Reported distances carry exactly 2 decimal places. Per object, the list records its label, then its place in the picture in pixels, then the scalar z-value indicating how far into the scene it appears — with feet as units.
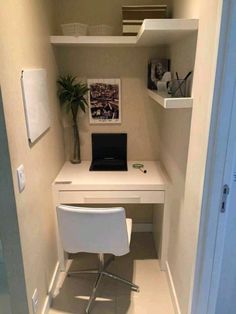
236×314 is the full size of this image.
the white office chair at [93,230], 5.27
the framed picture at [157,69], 7.20
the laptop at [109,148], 8.16
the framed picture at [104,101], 7.77
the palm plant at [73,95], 7.22
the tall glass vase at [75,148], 7.77
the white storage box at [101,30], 6.81
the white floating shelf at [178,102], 4.73
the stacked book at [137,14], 6.51
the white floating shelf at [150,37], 4.59
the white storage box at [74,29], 6.59
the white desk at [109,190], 6.66
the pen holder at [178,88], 5.24
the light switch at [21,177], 4.30
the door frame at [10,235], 3.96
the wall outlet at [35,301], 5.03
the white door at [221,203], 3.49
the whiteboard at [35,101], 4.74
